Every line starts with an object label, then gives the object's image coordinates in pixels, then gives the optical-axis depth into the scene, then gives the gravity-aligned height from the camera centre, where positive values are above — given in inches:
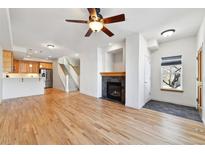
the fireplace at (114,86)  176.9 -21.5
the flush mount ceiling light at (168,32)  128.1 +56.7
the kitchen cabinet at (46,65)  375.3 +41.0
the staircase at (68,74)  310.2 +5.9
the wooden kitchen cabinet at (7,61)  202.8 +31.0
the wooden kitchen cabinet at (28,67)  344.8 +33.0
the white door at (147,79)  163.5 -5.7
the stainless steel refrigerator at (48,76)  371.0 -0.6
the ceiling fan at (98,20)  81.9 +48.3
